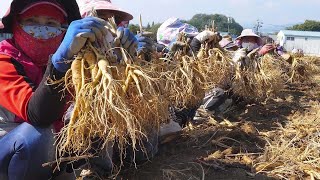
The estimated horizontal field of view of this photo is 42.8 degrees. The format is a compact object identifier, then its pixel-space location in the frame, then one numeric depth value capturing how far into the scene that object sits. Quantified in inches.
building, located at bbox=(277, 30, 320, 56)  1769.2
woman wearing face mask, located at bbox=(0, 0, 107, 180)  67.4
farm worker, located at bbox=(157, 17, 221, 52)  156.9
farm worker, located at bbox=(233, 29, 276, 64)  237.6
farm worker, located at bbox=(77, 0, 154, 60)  75.5
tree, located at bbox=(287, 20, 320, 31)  2421.3
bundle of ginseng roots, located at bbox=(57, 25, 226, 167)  65.9
